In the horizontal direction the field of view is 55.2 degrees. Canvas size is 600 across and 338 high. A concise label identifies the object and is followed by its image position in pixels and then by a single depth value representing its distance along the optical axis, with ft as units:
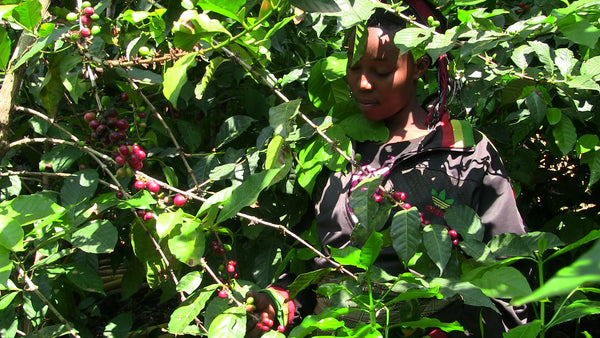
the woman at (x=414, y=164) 5.32
